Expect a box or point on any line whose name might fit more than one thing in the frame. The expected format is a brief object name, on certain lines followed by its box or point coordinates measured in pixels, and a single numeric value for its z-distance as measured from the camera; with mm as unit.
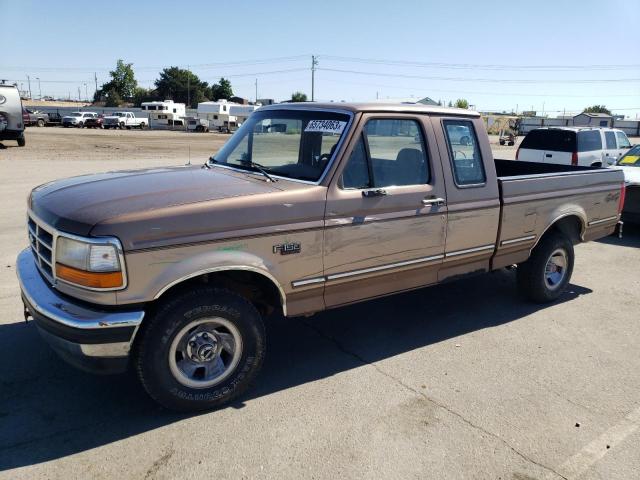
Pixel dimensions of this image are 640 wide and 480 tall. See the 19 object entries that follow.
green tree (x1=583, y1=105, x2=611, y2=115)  128875
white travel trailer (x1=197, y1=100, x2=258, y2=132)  60438
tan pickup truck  3025
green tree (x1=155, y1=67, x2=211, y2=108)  105438
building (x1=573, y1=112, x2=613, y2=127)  65125
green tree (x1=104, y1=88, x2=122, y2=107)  98956
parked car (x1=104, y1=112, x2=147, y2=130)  55906
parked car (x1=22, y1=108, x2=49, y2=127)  48338
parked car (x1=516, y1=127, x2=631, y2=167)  12828
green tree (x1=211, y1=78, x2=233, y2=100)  109188
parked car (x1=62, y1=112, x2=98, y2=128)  52344
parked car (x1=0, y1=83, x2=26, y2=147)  20844
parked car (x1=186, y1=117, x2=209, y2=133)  59750
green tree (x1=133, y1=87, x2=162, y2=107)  103812
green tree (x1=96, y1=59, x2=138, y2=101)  102188
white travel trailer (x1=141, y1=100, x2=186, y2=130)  64625
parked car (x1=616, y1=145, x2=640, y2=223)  8867
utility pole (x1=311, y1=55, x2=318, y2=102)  79250
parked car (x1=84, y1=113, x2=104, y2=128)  53812
